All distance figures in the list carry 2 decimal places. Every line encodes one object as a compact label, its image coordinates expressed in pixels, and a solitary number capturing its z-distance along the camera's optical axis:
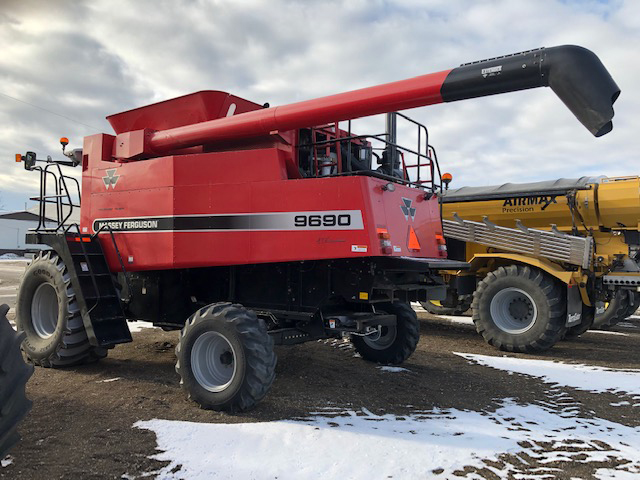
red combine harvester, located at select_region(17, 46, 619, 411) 4.73
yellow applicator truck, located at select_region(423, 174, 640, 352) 8.51
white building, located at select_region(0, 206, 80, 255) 51.09
